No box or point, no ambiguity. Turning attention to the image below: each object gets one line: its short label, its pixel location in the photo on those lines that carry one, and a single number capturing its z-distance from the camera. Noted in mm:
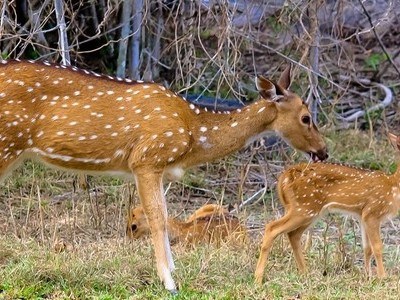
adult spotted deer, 14922
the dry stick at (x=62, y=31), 18891
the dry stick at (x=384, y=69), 29547
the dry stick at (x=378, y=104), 27437
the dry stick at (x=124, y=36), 22409
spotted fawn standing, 16500
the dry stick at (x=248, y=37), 19812
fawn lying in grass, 18047
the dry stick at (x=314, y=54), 20437
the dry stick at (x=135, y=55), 23323
